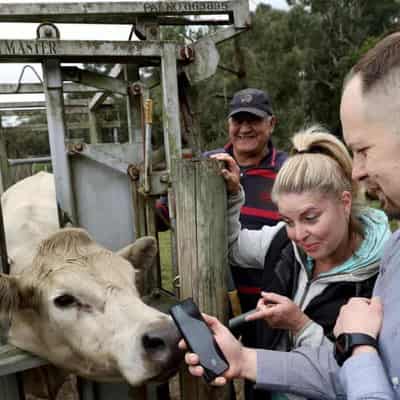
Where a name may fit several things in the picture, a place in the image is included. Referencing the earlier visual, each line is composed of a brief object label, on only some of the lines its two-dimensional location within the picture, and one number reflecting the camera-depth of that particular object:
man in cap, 2.80
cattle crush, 1.86
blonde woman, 1.68
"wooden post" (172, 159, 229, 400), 1.78
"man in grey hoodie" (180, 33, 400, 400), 1.12
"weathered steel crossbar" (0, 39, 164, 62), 2.14
